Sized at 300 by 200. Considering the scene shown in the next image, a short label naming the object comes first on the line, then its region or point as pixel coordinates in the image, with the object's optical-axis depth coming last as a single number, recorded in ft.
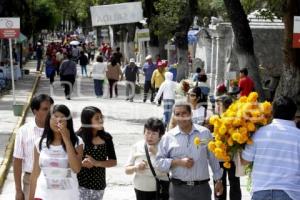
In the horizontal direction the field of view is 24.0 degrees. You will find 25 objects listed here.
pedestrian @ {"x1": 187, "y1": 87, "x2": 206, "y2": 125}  30.91
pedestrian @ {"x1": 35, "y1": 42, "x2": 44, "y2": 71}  144.32
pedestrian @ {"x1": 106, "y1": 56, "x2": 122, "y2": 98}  85.69
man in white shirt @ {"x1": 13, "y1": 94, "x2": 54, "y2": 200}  21.97
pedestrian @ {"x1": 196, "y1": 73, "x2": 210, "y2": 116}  55.71
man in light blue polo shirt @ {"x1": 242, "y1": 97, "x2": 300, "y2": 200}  18.45
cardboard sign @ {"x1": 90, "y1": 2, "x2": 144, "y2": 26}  76.33
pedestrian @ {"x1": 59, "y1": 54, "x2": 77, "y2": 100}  82.64
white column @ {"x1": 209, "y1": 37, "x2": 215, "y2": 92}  92.17
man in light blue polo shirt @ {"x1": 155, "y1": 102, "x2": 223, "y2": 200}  22.16
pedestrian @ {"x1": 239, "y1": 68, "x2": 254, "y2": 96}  58.44
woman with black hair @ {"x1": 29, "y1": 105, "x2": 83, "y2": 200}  19.33
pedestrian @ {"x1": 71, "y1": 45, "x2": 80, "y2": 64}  146.34
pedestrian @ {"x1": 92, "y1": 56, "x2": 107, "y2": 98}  84.89
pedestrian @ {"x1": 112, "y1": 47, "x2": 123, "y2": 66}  89.33
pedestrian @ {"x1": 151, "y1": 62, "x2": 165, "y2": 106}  74.13
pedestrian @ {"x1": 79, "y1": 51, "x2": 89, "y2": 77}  125.39
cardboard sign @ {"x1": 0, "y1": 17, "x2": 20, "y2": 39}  67.21
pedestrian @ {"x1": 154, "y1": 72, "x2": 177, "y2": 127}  53.98
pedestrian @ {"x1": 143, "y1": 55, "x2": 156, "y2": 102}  84.33
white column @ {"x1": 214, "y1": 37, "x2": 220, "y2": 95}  89.33
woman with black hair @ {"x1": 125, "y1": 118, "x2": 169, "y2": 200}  23.35
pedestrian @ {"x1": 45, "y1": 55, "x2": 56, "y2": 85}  104.99
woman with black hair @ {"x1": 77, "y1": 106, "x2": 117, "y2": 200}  21.66
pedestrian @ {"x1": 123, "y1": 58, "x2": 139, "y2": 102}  87.25
